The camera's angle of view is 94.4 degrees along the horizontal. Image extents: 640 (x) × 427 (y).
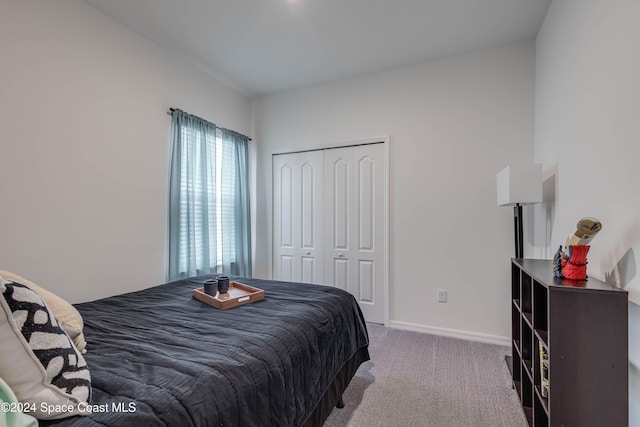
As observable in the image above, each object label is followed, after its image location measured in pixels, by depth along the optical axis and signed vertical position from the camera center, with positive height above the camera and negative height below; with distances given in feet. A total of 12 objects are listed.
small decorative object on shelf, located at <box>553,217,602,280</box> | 4.19 -0.48
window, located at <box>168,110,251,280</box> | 9.32 +0.64
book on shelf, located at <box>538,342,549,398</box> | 4.65 -2.44
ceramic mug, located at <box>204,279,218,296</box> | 6.23 -1.46
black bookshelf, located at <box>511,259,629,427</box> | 3.82 -1.78
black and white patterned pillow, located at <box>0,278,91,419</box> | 2.50 -1.27
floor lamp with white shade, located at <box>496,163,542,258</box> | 6.63 +0.80
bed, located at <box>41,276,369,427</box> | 2.99 -1.77
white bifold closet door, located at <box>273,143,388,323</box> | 10.95 -0.08
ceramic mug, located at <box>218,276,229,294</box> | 6.42 -1.44
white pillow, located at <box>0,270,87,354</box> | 3.82 -1.29
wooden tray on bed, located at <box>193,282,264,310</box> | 5.74 -1.63
